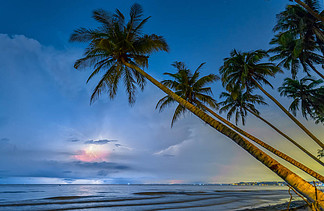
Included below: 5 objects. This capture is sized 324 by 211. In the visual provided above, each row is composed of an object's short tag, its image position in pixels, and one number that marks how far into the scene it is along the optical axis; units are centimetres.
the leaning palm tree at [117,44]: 861
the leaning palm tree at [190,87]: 1381
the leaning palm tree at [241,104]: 1616
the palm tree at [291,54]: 1088
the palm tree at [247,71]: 1279
